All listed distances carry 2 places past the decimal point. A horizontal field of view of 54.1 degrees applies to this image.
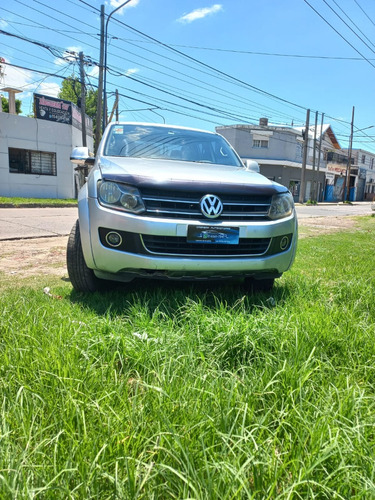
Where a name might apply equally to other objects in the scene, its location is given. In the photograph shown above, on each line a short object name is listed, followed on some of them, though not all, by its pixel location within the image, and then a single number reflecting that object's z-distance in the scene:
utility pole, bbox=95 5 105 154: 15.64
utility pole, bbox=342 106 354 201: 45.96
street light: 15.23
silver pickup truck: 2.55
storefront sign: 20.05
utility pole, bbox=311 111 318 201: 37.06
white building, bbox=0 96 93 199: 18.89
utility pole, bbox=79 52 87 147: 17.86
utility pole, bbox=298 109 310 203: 33.38
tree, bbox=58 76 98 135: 47.85
